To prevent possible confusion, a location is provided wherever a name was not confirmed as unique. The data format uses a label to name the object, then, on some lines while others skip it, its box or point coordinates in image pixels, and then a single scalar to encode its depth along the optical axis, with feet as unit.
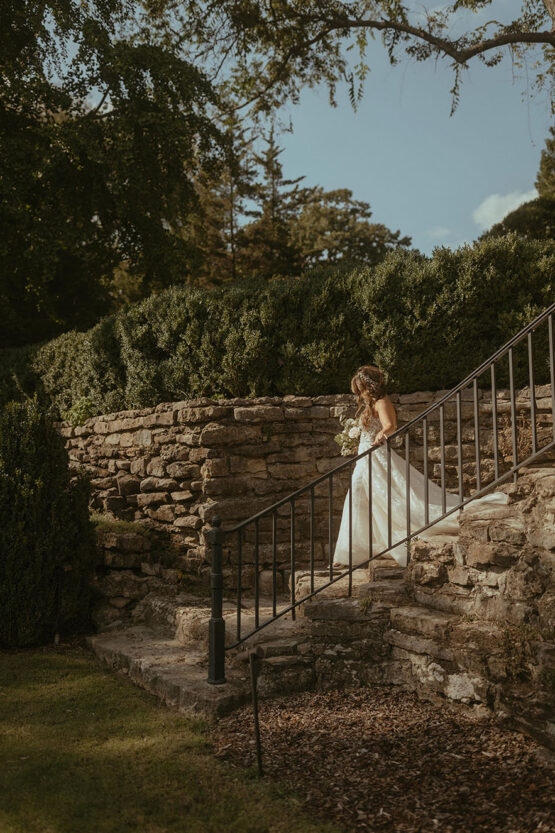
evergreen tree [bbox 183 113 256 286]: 58.29
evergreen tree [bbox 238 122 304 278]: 61.11
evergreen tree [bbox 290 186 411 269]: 70.03
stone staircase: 12.30
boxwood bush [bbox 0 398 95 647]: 19.77
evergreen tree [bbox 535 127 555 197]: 67.52
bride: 18.65
